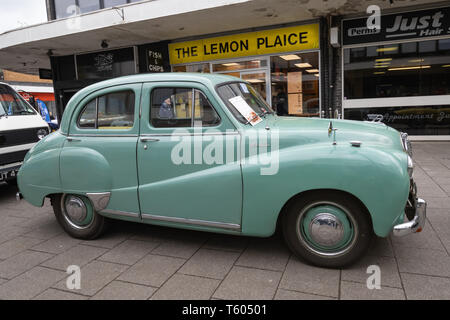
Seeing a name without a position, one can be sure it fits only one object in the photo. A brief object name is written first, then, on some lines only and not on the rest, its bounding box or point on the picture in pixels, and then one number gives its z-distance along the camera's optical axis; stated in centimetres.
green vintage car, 296
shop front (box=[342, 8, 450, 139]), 947
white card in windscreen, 350
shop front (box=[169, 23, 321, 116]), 1058
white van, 589
